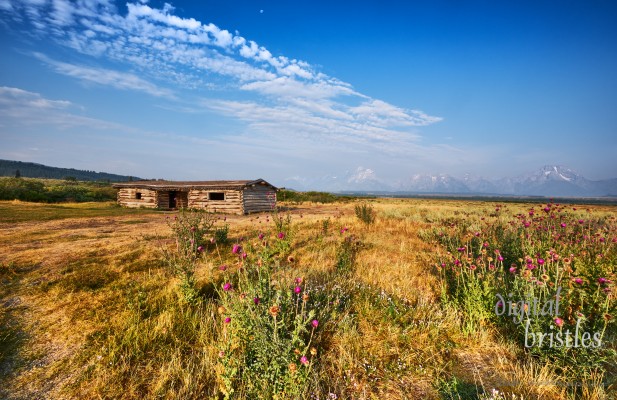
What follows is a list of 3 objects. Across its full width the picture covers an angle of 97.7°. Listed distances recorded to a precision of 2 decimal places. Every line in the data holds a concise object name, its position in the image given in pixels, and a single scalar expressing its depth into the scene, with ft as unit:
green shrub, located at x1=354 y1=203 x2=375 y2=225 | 41.22
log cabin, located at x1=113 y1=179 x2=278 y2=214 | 69.62
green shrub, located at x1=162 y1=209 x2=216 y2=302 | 13.58
